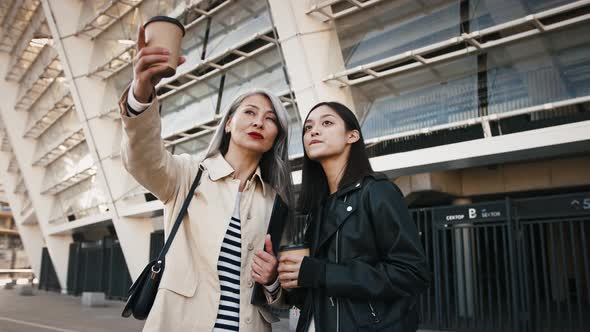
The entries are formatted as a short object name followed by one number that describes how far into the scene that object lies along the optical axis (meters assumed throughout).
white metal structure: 9.69
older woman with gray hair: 1.95
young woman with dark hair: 1.89
